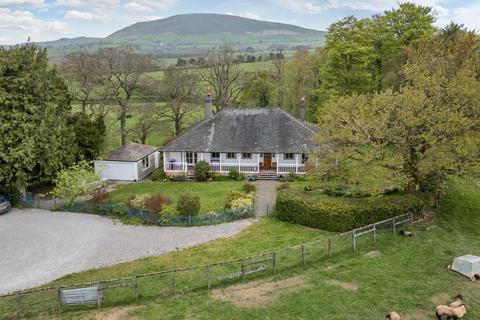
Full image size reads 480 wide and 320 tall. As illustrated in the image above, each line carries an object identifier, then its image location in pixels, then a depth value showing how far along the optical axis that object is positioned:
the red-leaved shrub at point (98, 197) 31.36
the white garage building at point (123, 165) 38.91
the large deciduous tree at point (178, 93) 49.94
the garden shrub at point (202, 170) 37.91
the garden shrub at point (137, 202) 29.27
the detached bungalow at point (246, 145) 38.25
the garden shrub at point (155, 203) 28.55
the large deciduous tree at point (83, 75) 43.03
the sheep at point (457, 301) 15.94
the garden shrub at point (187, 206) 27.69
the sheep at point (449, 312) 15.32
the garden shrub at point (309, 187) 30.67
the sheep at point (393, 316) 15.06
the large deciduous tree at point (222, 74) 54.25
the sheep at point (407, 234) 23.42
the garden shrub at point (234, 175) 37.97
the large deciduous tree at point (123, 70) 43.75
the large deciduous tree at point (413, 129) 23.88
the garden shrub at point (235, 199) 29.11
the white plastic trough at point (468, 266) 18.81
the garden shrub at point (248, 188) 33.62
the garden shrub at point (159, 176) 39.03
